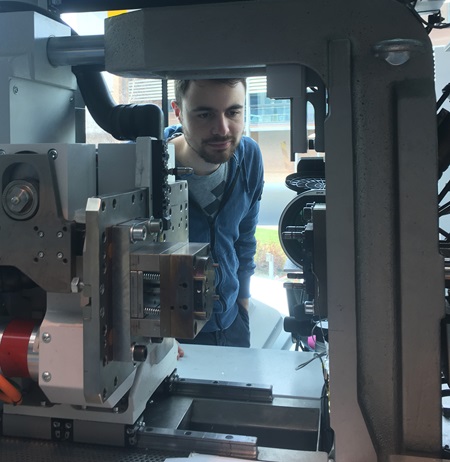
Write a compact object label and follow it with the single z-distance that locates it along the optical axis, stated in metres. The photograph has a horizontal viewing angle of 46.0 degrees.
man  1.71
